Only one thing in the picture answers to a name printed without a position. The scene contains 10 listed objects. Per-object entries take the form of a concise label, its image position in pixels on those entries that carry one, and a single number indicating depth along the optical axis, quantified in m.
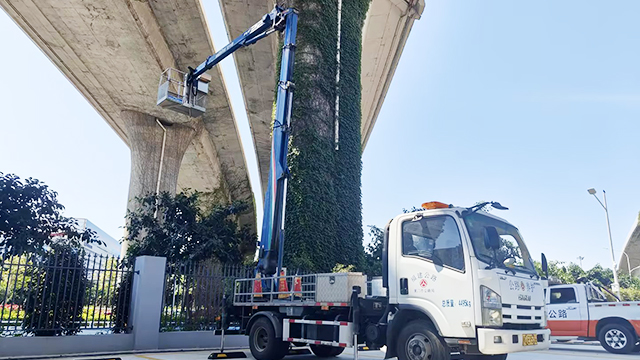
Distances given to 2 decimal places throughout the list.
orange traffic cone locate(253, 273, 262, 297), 9.33
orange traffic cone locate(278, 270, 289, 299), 8.61
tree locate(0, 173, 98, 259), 12.70
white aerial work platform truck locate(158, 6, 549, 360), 6.15
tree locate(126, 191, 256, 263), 18.14
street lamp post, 26.42
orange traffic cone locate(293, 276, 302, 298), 8.19
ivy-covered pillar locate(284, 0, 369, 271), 15.16
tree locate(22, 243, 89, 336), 9.70
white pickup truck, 11.37
